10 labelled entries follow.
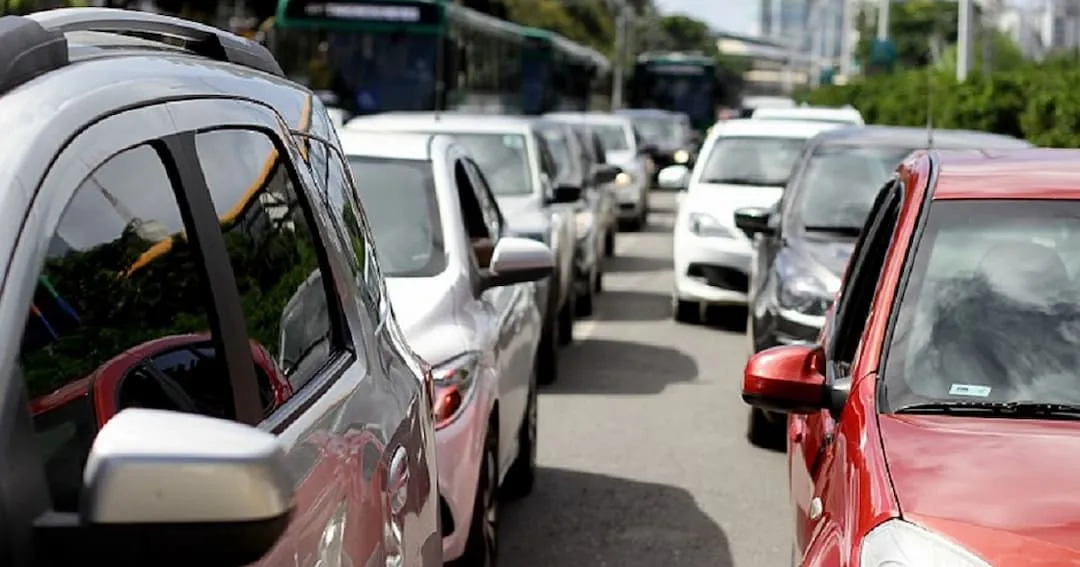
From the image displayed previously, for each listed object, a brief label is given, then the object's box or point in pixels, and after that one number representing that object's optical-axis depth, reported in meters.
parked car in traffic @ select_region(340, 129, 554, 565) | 6.05
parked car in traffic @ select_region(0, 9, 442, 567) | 2.02
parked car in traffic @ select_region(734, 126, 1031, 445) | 9.70
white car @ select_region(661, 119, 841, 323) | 14.61
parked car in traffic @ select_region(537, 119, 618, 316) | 15.62
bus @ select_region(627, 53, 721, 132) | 55.88
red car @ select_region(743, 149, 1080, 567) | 3.46
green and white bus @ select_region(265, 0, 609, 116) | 23.89
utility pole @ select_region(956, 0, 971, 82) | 29.14
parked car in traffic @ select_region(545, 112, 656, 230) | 26.91
